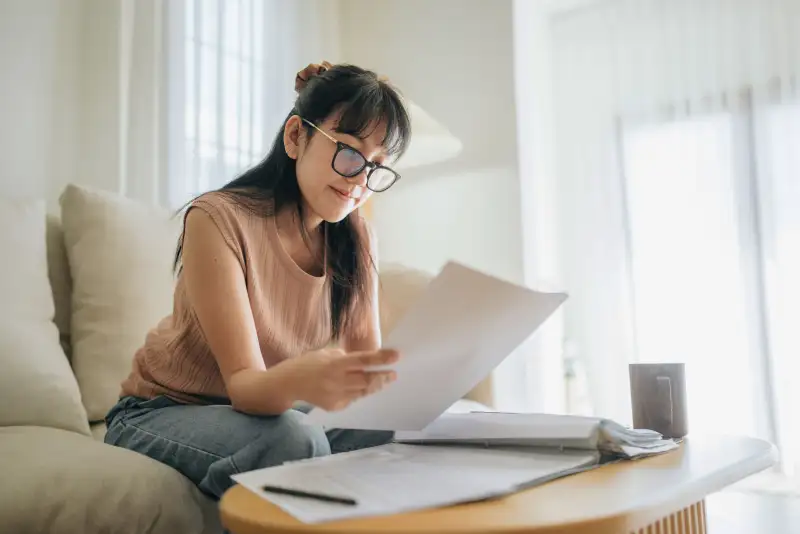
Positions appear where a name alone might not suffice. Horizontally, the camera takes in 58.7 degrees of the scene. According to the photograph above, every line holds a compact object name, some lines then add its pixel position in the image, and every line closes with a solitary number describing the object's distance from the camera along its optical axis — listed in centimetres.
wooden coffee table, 53
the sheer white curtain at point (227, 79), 214
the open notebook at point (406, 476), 58
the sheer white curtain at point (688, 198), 231
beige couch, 85
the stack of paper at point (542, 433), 79
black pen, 58
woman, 85
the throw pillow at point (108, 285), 147
